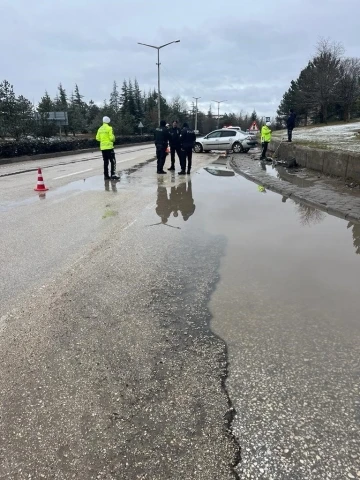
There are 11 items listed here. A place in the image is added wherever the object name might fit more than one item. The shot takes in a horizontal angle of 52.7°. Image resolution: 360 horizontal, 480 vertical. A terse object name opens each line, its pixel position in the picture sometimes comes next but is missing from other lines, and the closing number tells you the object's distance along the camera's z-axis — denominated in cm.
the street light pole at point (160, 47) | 3466
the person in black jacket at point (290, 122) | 1810
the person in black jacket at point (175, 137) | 1452
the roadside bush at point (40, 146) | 2114
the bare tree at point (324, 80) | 4941
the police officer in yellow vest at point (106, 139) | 1178
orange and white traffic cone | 1021
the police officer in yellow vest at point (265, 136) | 1711
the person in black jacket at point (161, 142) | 1396
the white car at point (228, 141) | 2430
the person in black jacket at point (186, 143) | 1357
